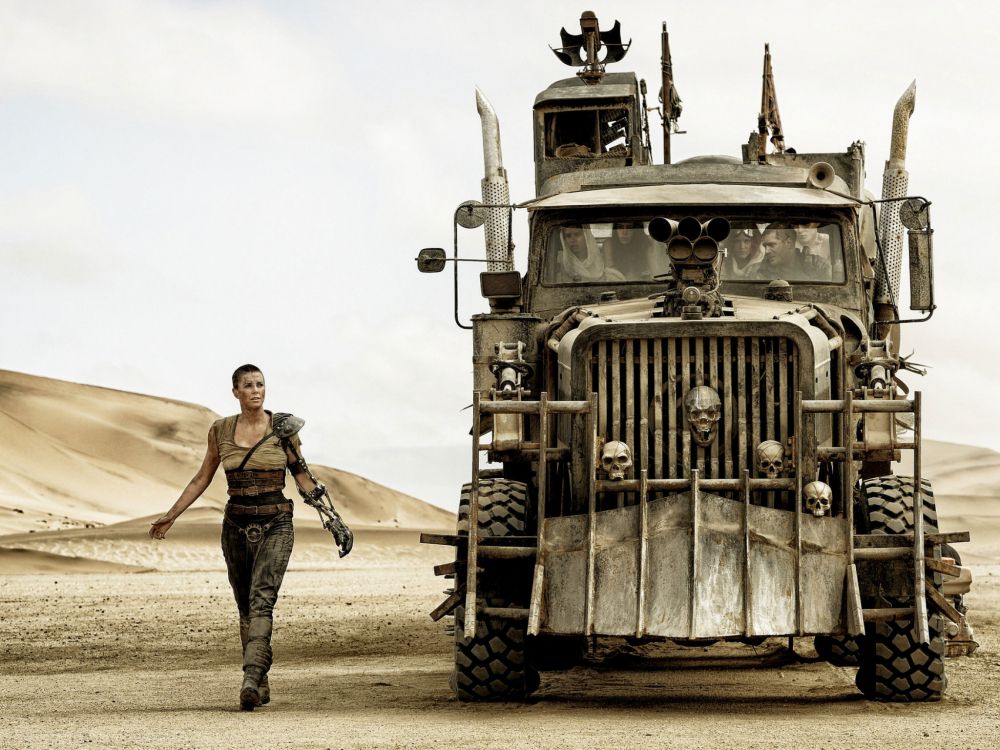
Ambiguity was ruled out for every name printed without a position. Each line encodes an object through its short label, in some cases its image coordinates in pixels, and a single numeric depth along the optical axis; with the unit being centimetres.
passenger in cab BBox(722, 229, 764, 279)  1362
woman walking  1155
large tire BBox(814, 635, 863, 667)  1473
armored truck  1088
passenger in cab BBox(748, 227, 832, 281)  1366
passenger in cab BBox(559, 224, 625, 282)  1384
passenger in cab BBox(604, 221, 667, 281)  1373
